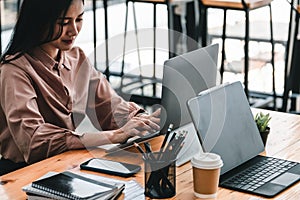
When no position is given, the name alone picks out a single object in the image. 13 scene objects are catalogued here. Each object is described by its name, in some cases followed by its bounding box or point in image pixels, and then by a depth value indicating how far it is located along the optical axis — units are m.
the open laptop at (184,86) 2.26
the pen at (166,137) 2.04
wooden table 2.04
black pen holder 2.01
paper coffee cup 1.99
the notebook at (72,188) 1.91
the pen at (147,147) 2.03
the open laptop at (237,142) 2.10
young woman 2.39
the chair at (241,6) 3.89
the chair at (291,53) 4.33
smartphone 2.18
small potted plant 2.39
